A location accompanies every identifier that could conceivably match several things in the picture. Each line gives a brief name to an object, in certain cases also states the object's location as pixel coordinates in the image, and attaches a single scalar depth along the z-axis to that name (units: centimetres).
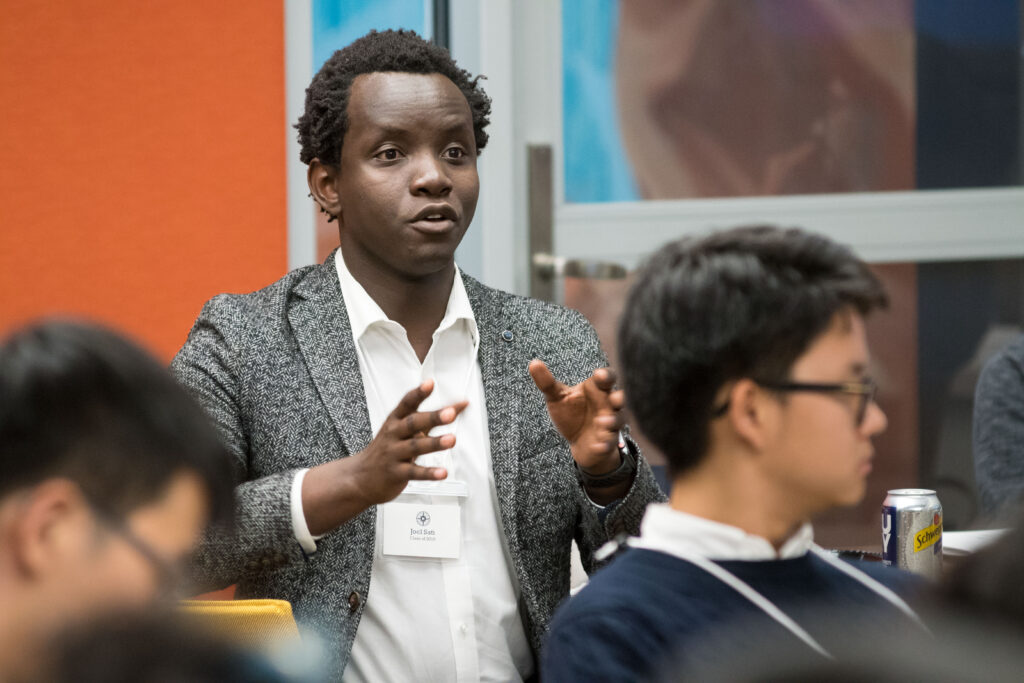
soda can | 606
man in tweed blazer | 613
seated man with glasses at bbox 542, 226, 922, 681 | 565
